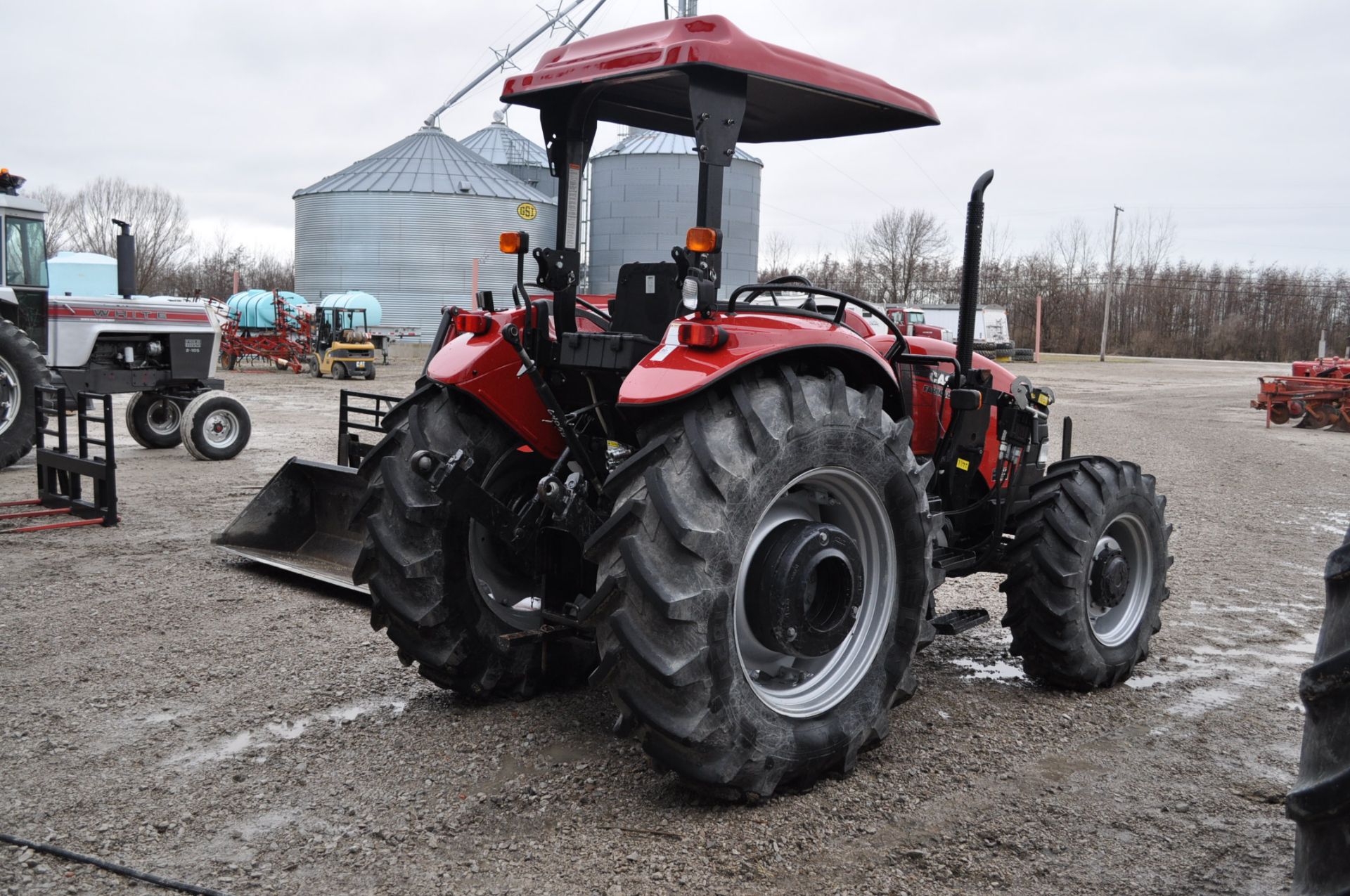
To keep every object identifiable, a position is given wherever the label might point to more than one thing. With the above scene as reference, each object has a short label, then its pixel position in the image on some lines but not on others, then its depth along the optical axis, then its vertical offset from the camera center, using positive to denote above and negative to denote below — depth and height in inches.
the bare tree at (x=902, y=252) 1991.9 +181.0
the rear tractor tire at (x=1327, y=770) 67.9 -25.9
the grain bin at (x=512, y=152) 1579.7 +269.1
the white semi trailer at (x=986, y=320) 1610.5 +48.3
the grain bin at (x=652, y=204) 1154.7 +149.3
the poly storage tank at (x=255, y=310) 1103.6 +13.7
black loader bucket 244.1 -45.3
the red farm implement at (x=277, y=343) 1037.8 -18.2
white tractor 439.8 -11.3
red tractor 118.9 -20.4
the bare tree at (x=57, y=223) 1863.9 +161.7
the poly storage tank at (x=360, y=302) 1147.9 +26.7
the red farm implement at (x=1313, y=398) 701.3 -20.6
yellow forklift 963.3 -20.9
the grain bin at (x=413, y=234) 1305.4 +116.8
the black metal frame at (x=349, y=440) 304.3 -32.4
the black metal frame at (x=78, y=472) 297.0 -44.5
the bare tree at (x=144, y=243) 1920.5 +136.4
